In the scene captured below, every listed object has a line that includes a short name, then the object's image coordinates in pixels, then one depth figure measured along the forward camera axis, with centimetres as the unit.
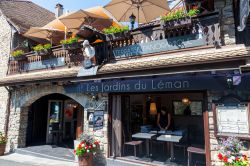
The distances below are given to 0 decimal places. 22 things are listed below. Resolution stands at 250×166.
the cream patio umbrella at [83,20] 991
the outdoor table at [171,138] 707
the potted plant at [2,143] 1065
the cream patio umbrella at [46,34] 1096
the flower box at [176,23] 658
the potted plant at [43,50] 1055
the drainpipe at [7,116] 1141
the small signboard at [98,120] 799
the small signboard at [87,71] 795
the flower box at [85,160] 756
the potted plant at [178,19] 659
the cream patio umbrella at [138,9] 877
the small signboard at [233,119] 549
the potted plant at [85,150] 754
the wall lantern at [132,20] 891
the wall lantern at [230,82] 549
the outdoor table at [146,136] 771
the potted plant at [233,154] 512
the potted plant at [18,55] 1148
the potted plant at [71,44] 928
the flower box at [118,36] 799
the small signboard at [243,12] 434
